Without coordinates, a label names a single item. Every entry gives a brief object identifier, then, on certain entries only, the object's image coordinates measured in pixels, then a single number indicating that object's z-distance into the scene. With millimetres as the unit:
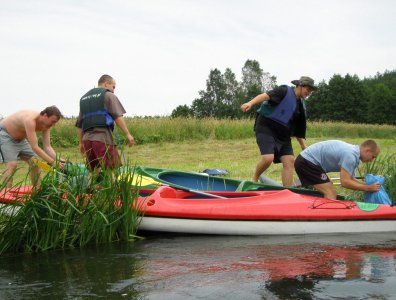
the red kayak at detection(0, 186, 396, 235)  5355
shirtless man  5762
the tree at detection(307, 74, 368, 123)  66812
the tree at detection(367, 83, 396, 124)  68812
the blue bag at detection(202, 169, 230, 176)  7559
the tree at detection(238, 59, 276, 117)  69375
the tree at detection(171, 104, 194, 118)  47662
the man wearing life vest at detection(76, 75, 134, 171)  6090
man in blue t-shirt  5371
